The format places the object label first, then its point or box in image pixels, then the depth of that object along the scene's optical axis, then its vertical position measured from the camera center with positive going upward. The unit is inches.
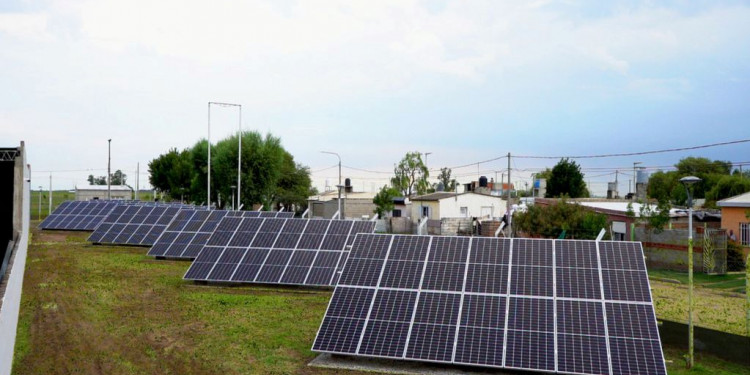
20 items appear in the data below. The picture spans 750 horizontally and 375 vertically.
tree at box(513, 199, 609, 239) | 1462.8 -58.4
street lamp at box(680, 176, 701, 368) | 519.3 -79.9
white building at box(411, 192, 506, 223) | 2203.5 -34.4
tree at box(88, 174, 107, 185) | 7093.0 +155.3
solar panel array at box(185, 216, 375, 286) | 875.4 -82.0
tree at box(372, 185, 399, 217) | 2519.7 -21.2
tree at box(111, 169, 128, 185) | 6785.4 +172.9
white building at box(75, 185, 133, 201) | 4861.7 +12.5
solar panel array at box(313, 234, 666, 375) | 462.0 -88.1
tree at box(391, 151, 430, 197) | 3481.8 +110.2
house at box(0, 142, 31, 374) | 429.7 -65.4
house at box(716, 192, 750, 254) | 1357.2 -42.3
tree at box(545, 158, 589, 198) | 3152.1 +85.7
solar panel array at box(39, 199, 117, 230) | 2133.4 -76.1
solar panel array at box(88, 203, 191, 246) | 1578.5 -82.4
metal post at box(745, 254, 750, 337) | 600.4 -87.8
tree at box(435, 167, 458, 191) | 4229.8 +120.8
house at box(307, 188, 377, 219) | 2854.3 -55.9
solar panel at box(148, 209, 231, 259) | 1247.4 -83.6
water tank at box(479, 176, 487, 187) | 2322.6 +60.0
